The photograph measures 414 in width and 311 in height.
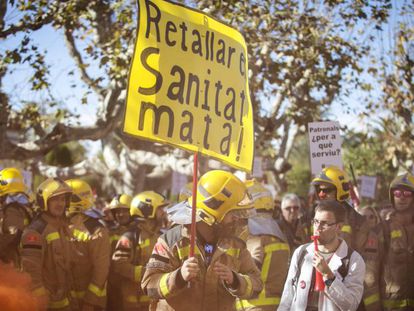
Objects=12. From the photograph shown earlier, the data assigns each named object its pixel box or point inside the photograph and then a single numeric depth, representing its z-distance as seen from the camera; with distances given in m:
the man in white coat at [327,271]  4.93
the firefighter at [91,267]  7.29
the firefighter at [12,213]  7.10
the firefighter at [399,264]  7.44
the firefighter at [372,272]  7.07
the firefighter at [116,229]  8.34
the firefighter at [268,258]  6.59
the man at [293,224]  8.14
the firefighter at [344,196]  7.06
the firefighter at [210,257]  4.68
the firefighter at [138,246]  7.95
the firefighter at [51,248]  6.43
